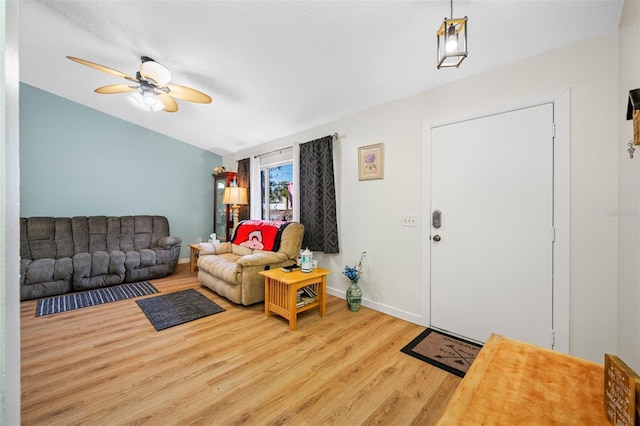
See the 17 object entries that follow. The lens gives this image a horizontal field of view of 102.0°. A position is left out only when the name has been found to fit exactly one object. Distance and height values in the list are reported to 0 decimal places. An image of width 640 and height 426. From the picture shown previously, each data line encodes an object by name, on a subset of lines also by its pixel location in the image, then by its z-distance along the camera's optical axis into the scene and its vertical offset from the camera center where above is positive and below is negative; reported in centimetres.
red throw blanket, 347 -34
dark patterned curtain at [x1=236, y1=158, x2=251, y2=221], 472 +60
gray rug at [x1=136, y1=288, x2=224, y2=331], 263 -110
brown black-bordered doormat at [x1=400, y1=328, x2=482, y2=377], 190 -112
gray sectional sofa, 326 -61
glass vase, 285 -95
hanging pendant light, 119 +82
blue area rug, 292 -109
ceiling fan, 223 +116
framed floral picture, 281 +56
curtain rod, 326 +99
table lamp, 459 +27
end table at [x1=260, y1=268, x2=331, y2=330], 247 -81
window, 421 +35
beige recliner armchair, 296 -62
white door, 190 -12
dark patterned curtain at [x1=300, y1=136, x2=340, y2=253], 325 +20
